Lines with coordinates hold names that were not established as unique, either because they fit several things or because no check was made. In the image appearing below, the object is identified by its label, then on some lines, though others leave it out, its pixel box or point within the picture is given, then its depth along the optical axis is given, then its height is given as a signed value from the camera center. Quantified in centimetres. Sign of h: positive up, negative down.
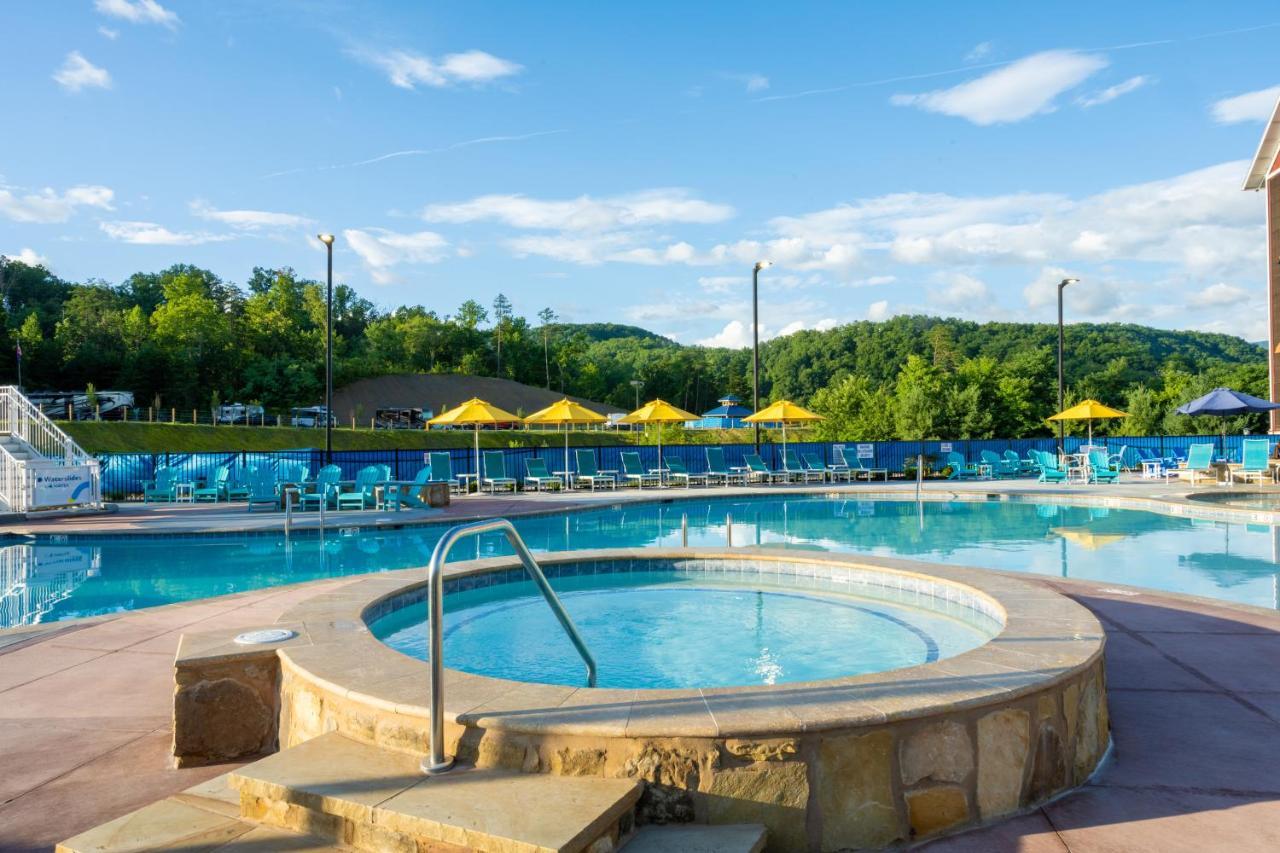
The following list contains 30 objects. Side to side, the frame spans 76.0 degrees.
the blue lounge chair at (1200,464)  1892 -84
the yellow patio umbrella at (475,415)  1812 +45
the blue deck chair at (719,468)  2177 -96
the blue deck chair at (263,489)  1471 -99
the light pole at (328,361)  1717 +160
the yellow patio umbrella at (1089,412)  2125 +45
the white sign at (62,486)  1438 -86
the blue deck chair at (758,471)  2147 -102
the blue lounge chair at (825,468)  2214 -100
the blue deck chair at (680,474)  2106 -107
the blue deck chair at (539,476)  1989 -103
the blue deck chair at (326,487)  1496 -95
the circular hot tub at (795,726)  257 -99
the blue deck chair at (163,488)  1725 -107
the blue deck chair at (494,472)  1931 -89
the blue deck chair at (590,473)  2047 -99
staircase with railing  1422 -48
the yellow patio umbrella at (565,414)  1905 +46
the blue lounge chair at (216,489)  1717 -109
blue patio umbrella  1975 +58
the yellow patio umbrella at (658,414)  2069 +48
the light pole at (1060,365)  2290 +190
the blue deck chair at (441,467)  1780 -70
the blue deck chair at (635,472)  2075 -99
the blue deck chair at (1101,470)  1956 -99
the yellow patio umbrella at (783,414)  2045 +45
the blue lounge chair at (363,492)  1494 -106
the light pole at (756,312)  2133 +324
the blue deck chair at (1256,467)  1842 -88
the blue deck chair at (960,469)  2233 -108
